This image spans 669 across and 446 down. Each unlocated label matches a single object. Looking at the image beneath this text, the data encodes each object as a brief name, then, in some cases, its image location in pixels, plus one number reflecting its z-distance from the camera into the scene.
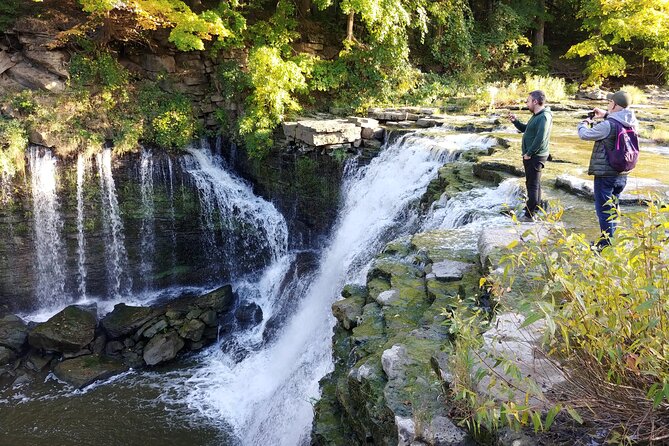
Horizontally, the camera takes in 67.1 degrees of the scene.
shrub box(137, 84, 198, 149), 11.79
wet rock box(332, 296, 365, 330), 5.25
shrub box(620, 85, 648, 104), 13.31
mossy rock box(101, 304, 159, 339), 10.20
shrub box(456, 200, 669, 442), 2.22
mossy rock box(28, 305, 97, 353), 9.76
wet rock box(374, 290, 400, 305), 5.04
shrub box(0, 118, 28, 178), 10.28
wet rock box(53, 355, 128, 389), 9.04
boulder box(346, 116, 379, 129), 10.77
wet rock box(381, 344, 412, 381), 3.72
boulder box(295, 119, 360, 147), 10.52
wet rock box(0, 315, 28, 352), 9.81
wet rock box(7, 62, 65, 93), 11.34
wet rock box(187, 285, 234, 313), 10.79
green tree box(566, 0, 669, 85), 13.60
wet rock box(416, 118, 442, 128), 11.03
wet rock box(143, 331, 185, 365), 9.63
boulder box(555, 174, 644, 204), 5.95
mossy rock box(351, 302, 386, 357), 4.49
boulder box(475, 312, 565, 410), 2.67
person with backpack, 4.61
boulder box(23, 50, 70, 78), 11.38
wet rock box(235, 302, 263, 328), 10.56
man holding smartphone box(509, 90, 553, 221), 5.42
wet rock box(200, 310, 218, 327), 10.40
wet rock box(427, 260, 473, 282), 4.94
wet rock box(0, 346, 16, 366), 9.52
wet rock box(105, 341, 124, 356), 9.97
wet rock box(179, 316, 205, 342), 10.10
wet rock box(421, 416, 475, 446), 2.96
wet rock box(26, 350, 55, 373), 9.50
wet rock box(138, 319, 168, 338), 10.17
